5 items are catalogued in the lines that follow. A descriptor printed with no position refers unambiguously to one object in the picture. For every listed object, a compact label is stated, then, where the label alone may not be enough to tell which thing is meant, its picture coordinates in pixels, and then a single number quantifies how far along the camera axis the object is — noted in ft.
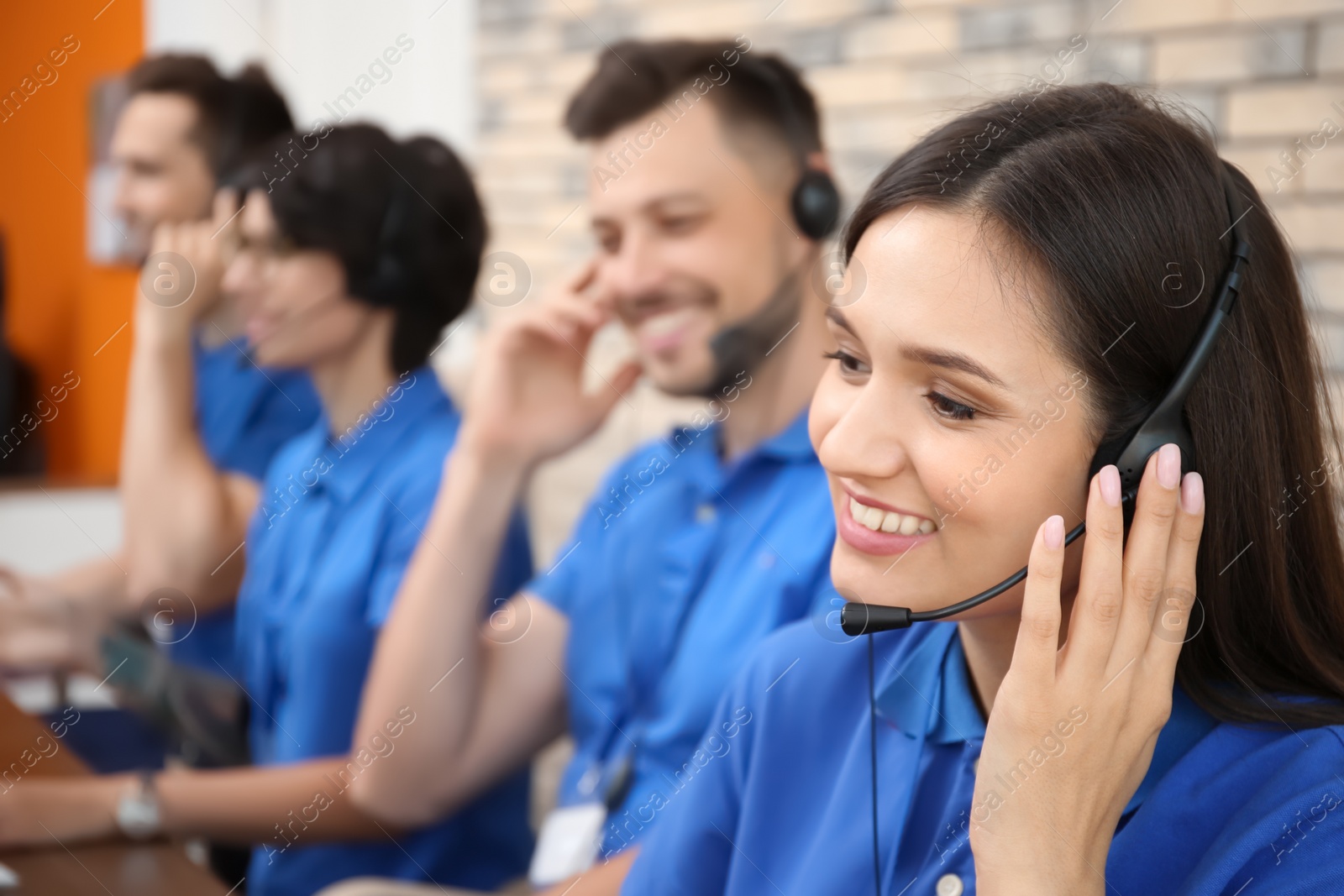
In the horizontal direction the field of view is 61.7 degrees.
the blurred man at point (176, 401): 7.26
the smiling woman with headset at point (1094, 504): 2.54
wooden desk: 3.78
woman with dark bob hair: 5.59
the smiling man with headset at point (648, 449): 5.18
